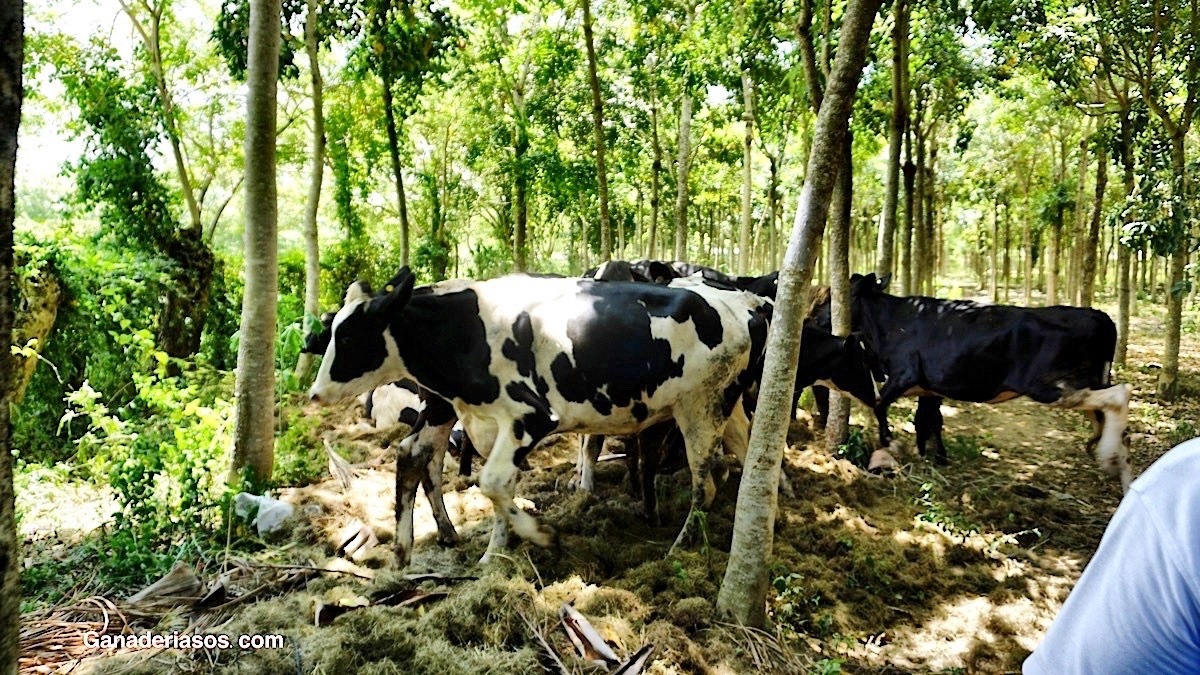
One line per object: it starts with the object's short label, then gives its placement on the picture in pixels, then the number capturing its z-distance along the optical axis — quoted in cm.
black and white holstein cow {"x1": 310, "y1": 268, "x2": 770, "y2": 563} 532
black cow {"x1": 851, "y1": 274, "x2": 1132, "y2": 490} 709
